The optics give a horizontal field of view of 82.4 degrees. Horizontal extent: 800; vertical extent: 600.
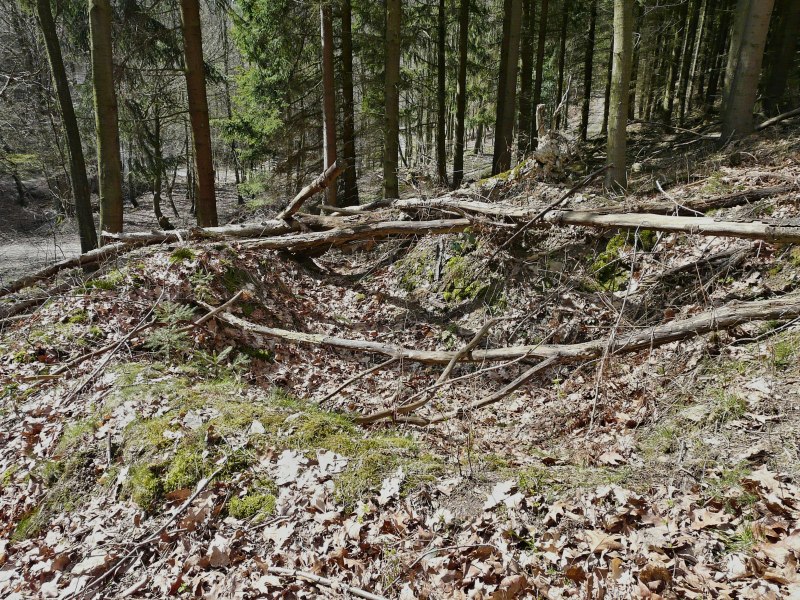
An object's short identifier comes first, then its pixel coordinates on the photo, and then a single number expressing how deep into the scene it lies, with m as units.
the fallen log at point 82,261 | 7.23
